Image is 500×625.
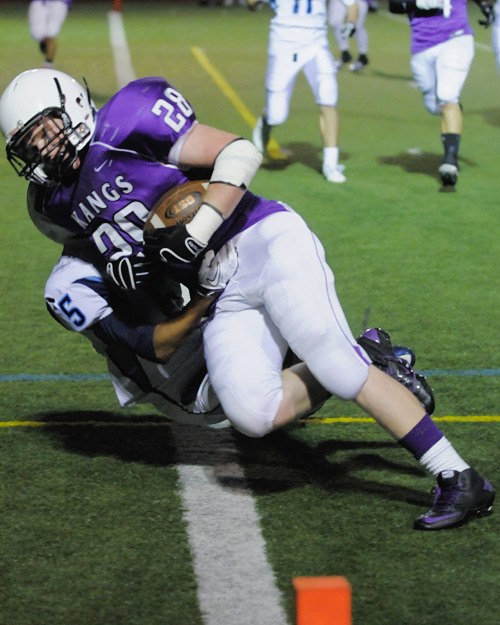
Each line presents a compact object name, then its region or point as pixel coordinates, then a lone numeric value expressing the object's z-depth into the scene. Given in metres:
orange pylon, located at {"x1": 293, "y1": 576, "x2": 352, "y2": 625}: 4.50
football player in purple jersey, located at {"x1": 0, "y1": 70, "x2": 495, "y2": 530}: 6.84
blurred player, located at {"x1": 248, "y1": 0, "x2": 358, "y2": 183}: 16.53
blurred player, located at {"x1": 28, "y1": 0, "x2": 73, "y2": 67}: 25.57
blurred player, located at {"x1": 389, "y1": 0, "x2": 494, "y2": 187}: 15.72
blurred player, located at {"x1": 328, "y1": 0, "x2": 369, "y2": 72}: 27.50
